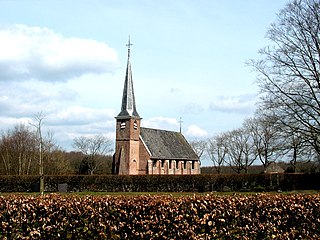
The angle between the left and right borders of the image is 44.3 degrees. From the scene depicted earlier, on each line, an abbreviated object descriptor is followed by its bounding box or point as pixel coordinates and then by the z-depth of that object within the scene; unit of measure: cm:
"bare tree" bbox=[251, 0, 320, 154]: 2567
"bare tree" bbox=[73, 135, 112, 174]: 6794
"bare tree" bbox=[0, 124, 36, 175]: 5091
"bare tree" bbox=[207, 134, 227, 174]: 8312
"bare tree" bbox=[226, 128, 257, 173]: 7562
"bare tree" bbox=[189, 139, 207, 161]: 9213
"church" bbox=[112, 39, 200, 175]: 5422
